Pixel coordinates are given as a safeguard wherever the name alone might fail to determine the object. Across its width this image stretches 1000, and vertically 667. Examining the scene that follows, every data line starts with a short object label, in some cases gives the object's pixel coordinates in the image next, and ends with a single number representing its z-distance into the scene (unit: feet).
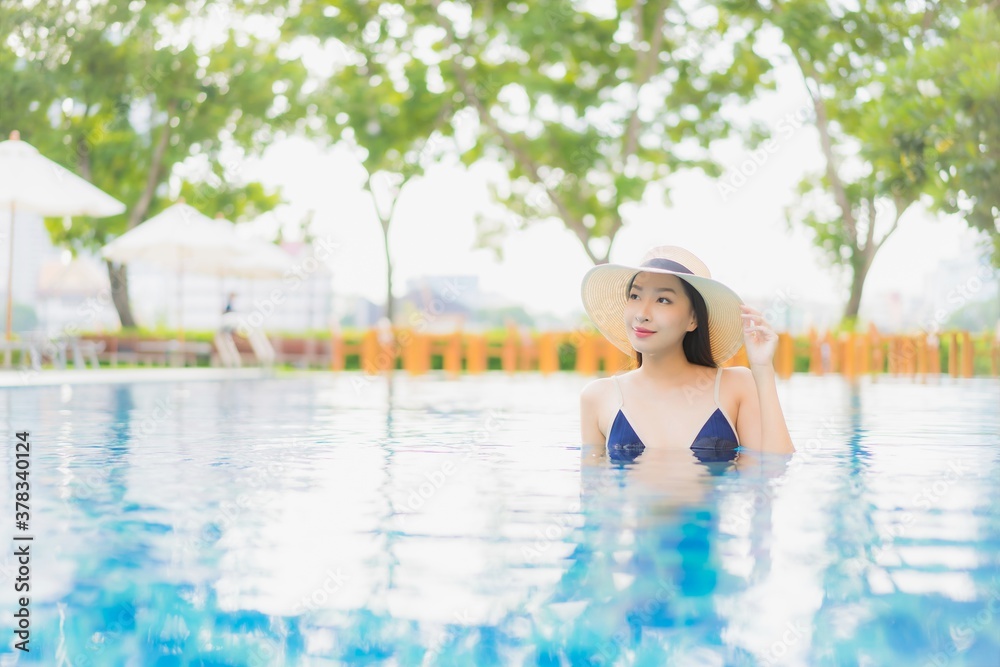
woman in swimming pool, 14.39
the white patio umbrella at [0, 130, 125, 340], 46.47
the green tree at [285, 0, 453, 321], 66.64
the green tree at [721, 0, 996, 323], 44.52
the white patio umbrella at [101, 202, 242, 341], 60.80
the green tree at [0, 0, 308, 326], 72.79
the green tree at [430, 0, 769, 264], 67.92
